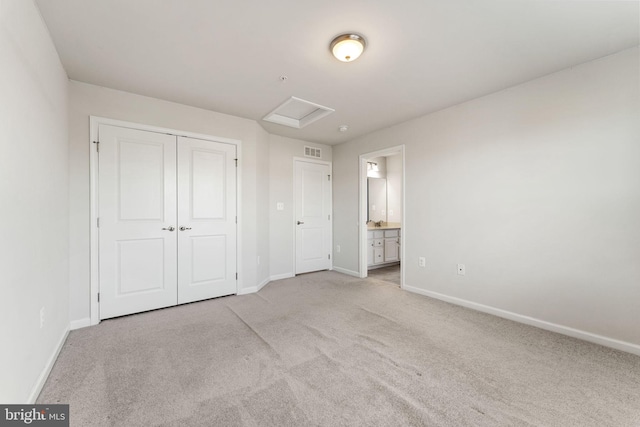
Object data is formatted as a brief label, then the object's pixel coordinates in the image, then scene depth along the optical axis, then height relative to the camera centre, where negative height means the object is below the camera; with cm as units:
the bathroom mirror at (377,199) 557 +32
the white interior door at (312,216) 464 -5
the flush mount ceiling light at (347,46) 195 +129
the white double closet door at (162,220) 275 -7
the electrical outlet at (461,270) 314 -69
